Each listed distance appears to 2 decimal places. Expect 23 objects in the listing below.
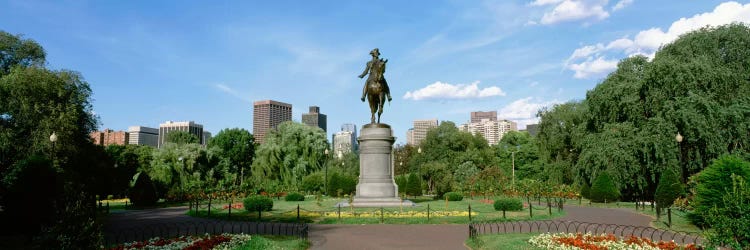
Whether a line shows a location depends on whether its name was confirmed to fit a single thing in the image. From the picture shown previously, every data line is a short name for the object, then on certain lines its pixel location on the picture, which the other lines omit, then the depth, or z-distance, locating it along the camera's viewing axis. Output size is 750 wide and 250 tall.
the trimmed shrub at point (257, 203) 21.81
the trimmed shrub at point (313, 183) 42.62
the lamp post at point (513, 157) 63.01
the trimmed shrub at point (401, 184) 38.50
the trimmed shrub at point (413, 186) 35.97
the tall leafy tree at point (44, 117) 28.83
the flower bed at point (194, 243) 10.74
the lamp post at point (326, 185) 39.01
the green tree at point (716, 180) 14.80
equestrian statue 26.28
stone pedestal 24.53
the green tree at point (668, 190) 20.33
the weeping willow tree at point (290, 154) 47.56
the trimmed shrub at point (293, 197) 32.28
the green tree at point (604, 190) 30.58
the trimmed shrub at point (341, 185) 38.09
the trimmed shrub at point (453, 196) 31.03
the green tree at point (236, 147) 62.25
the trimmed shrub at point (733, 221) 8.77
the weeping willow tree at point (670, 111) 27.92
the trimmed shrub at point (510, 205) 21.10
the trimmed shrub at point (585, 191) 34.22
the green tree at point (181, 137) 77.74
